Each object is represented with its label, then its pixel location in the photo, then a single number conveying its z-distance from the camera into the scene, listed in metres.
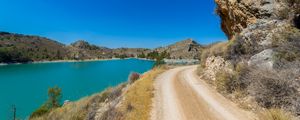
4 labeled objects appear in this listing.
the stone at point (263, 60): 6.18
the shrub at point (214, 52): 10.70
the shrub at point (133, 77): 13.46
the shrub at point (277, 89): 4.52
